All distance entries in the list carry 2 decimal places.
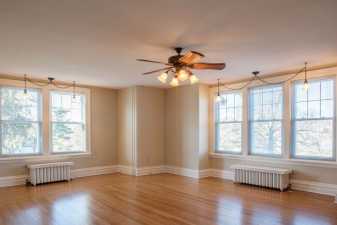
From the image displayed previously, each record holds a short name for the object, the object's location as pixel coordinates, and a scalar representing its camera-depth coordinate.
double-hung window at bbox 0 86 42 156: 5.85
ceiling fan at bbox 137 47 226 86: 3.53
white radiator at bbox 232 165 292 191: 5.35
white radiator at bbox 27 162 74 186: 5.90
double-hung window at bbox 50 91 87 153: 6.58
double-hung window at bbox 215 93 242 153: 6.48
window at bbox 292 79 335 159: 5.01
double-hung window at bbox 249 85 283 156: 5.73
